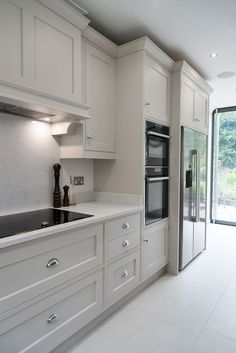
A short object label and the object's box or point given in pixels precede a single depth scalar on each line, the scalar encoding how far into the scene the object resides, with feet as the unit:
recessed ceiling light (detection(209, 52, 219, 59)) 8.71
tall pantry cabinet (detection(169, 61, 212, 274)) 8.64
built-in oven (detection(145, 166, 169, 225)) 7.67
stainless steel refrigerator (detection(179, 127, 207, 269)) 8.98
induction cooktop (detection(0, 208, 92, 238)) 4.45
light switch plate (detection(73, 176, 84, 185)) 7.82
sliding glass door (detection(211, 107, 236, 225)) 16.06
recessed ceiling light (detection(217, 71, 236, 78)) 10.31
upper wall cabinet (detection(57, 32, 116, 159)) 6.70
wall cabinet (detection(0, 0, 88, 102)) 4.65
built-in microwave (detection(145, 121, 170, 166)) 7.62
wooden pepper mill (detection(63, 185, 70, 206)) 7.23
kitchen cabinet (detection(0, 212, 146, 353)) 4.07
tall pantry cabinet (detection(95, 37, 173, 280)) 7.29
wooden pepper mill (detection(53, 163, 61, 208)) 7.01
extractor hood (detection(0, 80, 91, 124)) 4.60
